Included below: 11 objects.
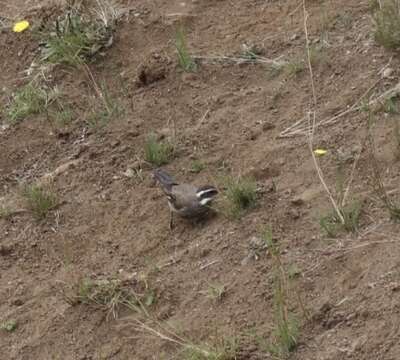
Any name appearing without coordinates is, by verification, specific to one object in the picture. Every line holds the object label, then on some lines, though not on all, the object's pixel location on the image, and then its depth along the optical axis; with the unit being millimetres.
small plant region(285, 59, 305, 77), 15547
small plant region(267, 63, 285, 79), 15766
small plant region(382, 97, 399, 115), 14281
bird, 13797
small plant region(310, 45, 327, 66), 15562
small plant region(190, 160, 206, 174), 14875
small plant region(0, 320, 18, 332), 13437
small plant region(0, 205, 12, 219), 15242
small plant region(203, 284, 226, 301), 12672
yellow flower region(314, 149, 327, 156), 14133
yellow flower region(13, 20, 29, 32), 18219
